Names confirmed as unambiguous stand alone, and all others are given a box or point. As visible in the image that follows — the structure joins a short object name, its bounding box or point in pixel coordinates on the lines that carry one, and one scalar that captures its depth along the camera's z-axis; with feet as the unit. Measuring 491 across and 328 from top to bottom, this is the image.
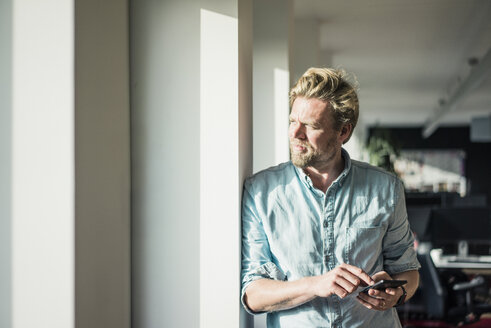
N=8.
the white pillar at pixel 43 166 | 4.58
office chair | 14.08
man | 6.13
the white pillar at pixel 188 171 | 6.21
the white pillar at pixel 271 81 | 11.24
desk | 16.99
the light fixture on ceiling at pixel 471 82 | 20.23
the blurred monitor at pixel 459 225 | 18.93
